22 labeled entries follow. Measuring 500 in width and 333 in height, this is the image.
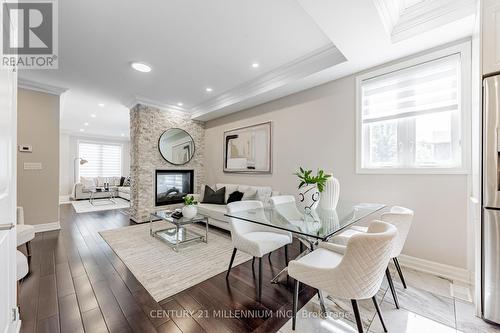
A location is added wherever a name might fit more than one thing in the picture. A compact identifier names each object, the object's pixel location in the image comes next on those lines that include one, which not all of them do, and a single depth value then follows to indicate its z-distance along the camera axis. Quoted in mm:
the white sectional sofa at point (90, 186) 7275
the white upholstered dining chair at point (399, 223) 1718
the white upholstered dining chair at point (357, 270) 1143
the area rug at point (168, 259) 2082
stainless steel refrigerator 1495
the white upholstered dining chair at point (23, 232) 2323
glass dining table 1495
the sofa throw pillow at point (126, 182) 8102
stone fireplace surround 4508
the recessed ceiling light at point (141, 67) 2990
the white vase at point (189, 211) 3234
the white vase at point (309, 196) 2117
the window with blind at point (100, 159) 8630
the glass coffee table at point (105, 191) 6926
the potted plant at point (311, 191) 2119
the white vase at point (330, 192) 2217
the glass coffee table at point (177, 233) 3039
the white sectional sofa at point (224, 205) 3687
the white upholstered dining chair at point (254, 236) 1896
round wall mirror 4898
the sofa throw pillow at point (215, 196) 4320
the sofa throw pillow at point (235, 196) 3988
